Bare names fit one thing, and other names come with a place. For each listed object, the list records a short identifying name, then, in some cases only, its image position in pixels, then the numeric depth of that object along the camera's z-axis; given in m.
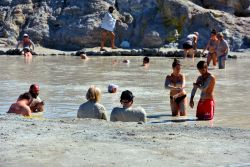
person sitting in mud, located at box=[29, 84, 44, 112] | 11.78
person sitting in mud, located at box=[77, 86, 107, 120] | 10.56
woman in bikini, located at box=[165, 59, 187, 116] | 12.01
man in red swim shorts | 11.46
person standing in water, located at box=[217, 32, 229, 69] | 21.38
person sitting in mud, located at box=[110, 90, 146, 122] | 10.23
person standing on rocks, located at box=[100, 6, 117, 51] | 28.14
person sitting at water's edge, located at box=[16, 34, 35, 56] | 26.44
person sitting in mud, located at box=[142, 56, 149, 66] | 21.95
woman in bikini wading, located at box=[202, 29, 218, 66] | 21.92
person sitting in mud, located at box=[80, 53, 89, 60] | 25.14
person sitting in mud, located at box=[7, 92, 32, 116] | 11.05
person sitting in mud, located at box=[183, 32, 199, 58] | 25.36
